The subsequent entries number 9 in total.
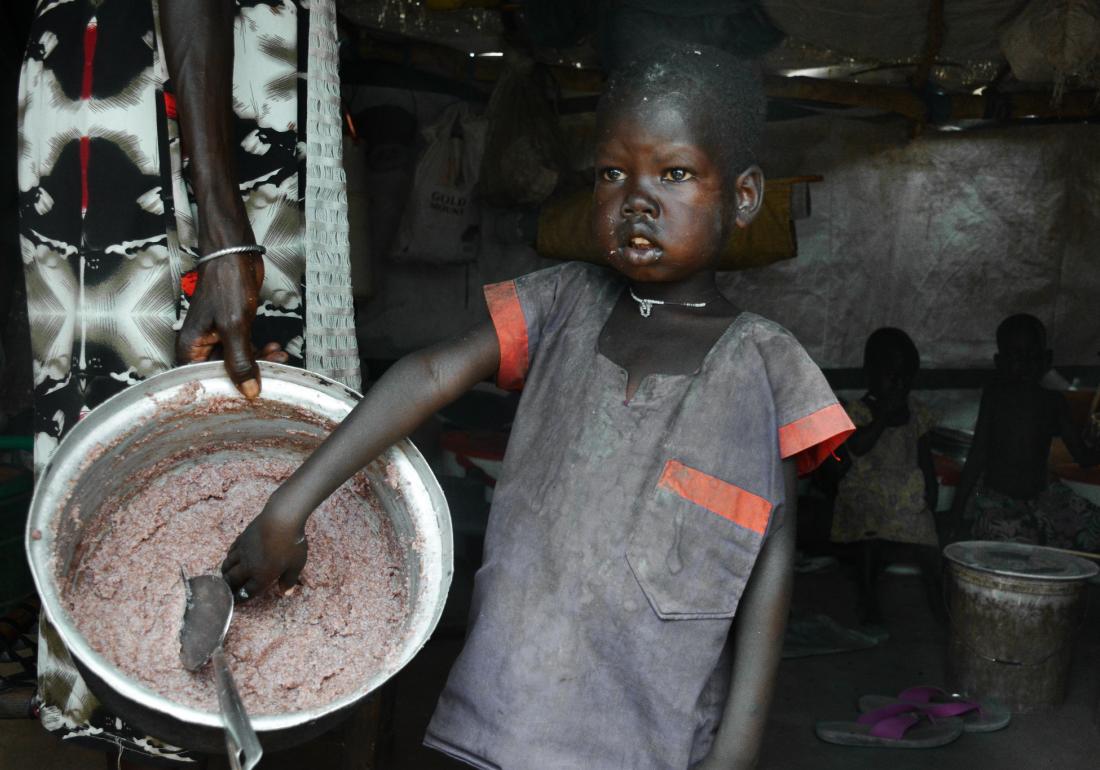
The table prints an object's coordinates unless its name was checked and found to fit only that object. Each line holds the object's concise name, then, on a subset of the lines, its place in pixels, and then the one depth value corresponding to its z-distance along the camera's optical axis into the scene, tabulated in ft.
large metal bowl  3.71
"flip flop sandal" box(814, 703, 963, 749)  9.44
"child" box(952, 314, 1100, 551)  13.74
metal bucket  10.54
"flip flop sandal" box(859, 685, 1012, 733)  10.07
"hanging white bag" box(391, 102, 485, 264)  14.52
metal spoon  4.04
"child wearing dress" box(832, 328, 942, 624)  13.75
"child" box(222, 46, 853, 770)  4.59
